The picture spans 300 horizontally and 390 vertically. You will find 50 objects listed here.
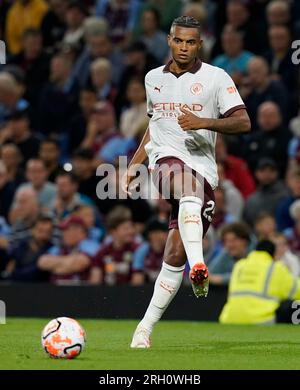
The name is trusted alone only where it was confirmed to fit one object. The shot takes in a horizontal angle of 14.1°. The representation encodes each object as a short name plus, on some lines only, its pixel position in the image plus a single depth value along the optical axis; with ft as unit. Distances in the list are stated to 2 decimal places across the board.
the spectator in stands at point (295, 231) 48.92
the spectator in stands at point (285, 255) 48.06
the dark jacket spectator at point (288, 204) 50.75
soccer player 30.71
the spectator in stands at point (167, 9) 63.82
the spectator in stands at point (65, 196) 54.13
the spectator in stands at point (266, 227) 48.39
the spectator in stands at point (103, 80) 61.57
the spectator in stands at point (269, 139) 53.67
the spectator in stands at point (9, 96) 63.16
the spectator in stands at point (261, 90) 55.06
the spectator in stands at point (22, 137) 60.49
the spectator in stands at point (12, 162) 58.18
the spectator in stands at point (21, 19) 69.46
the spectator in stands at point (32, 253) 51.47
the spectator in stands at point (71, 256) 50.57
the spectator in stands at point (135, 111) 57.72
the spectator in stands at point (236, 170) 53.67
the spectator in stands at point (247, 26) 59.52
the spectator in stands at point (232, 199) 52.75
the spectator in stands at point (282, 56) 56.24
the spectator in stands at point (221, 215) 51.90
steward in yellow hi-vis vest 44.96
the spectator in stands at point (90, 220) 52.75
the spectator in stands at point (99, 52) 63.36
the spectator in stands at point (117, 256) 50.24
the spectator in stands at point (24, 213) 53.98
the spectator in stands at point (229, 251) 47.91
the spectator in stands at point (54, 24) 69.00
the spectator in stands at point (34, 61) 67.05
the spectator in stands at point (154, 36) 61.59
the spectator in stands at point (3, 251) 52.70
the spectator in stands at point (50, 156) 57.77
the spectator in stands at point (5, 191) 57.41
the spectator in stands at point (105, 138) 57.16
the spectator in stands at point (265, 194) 51.83
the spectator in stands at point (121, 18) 65.57
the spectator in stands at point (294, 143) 52.65
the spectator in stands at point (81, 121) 61.36
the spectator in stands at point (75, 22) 66.59
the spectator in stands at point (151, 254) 49.60
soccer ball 27.63
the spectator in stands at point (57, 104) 63.26
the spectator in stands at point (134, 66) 60.44
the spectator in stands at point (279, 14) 57.16
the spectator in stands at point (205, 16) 59.93
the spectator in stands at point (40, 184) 55.83
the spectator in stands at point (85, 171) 56.13
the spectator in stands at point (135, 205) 54.03
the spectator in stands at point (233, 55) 58.13
